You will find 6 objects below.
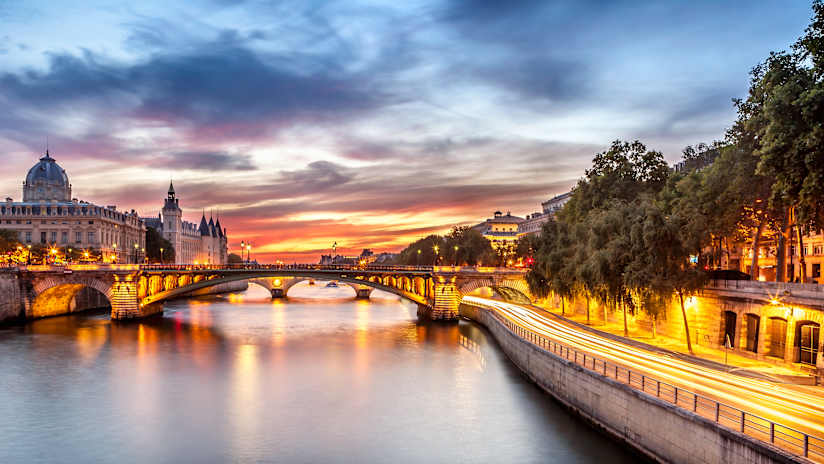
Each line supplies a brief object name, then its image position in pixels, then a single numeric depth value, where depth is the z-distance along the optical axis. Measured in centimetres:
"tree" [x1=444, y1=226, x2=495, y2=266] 12159
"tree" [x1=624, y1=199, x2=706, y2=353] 3797
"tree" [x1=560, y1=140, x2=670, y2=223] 6406
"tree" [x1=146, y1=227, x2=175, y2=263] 18050
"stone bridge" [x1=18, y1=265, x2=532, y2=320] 8325
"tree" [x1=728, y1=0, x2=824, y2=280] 2839
